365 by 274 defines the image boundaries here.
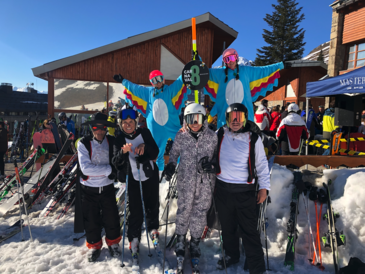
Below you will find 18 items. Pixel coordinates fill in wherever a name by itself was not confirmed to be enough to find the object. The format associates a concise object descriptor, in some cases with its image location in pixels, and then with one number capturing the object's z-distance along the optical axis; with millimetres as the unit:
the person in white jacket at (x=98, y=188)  2748
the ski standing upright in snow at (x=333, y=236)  2705
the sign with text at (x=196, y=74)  3596
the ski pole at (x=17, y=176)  3304
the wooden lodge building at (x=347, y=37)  14594
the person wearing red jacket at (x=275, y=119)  7026
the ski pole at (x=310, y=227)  2822
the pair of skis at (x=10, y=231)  3404
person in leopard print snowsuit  2545
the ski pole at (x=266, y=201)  3029
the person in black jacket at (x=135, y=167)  2701
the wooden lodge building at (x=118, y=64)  9820
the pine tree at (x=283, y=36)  33938
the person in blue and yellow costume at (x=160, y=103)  4125
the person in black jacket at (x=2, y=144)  6423
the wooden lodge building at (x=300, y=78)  15602
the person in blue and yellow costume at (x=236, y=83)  3705
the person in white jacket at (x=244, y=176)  2488
